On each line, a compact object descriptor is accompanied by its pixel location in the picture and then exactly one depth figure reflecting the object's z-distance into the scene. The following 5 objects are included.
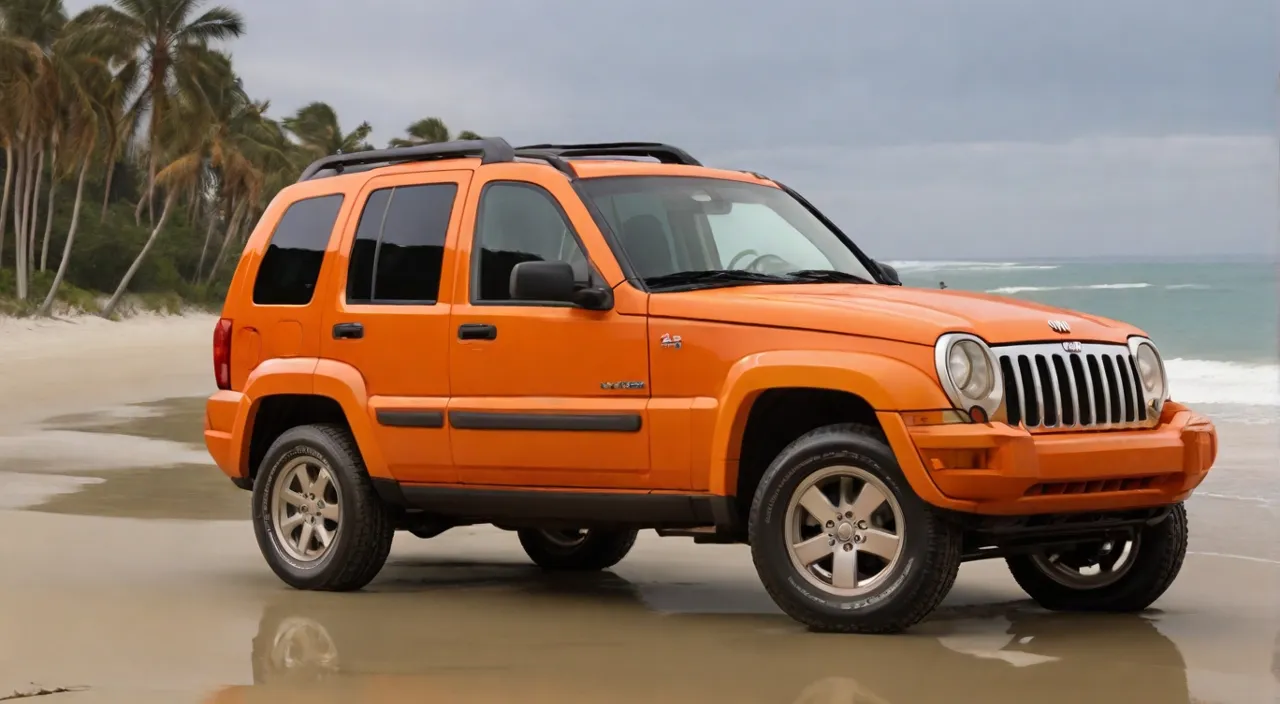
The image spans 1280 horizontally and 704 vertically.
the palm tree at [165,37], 58.44
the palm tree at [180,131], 58.38
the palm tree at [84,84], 55.66
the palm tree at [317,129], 103.88
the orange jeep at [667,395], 6.94
